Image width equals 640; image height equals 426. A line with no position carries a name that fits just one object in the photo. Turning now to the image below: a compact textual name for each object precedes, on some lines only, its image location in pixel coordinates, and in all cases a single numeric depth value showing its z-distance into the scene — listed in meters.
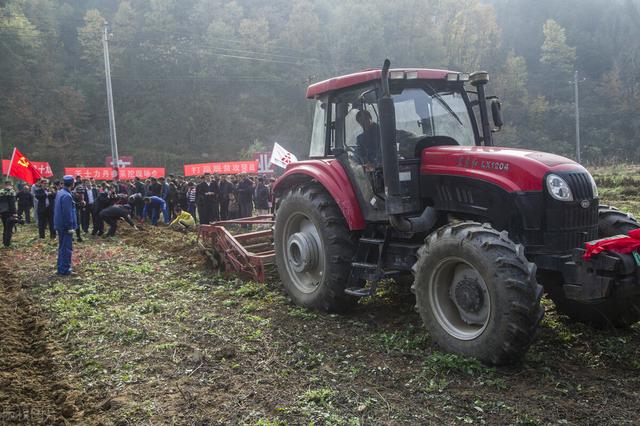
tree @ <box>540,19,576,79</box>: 71.50
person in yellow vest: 13.64
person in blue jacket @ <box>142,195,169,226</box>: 15.54
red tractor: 3.82
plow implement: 7.20
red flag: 15.78
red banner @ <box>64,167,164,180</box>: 29.84
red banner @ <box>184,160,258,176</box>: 29.64
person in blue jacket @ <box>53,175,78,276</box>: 8.66
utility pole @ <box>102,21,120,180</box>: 22.70
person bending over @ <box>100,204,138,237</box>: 13.16
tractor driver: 5.27
